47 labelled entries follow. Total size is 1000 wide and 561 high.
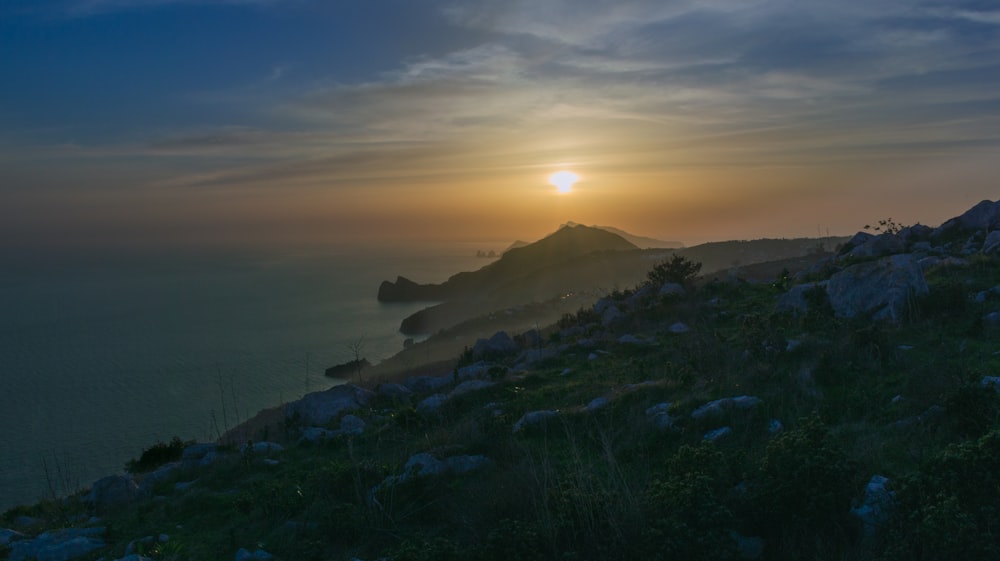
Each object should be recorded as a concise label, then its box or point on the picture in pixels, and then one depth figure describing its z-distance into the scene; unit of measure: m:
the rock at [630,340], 13.07
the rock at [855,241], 19.83
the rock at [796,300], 12.70
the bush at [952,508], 4.01
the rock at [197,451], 9.75
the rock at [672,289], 17.17
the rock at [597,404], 8.39
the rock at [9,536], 6.57
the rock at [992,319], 9.10
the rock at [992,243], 14.00
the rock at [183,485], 7.96
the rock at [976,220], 17.39
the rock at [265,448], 9.00
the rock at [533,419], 8.10
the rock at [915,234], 18.53
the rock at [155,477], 8.25
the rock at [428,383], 13.16
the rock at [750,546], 4.65
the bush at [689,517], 4.43
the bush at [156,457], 10.76
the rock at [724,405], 7.12
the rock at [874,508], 4.61
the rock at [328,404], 11.46
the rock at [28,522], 7.45
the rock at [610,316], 16.22
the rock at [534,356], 13.42
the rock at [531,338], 16.98
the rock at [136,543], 5.75
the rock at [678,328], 13.55
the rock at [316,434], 9.41
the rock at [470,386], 10.85
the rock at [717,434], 6.54
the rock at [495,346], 16.36
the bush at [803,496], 4.69
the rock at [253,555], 5.38
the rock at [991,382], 6.19
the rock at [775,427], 6.51
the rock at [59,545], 5.84
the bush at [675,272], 19.00
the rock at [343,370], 29.97
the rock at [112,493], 7.84
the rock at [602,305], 18.14
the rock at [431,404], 10.23
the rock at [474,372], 12.83
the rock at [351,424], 9.94
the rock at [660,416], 7.16
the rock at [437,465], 6.63
